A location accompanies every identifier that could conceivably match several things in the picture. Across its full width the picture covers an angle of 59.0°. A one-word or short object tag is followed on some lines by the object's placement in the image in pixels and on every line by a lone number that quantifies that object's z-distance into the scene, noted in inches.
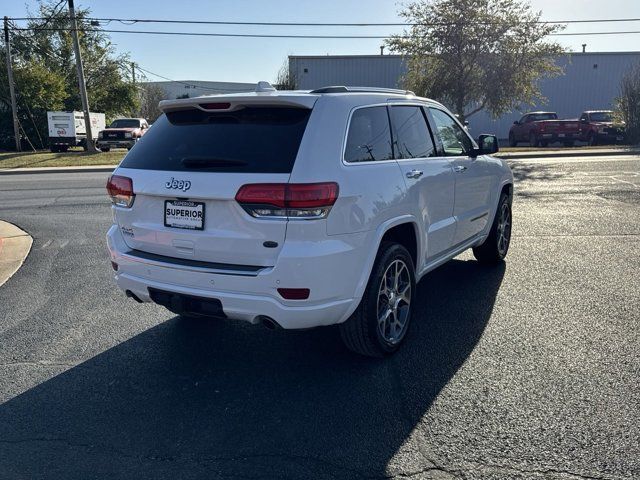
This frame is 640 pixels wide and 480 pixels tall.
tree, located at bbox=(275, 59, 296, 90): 1471.7
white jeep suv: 133.7
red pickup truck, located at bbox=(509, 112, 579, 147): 1055.0
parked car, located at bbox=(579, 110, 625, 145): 1048.8
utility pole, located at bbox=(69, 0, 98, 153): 972.6
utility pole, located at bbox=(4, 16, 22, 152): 1213.1
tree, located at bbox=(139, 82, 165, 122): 2150.6
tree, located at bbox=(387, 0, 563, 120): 913.5
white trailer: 1184.2
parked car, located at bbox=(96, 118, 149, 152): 1123.9
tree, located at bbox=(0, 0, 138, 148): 1534.2
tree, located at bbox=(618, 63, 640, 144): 1029.2
